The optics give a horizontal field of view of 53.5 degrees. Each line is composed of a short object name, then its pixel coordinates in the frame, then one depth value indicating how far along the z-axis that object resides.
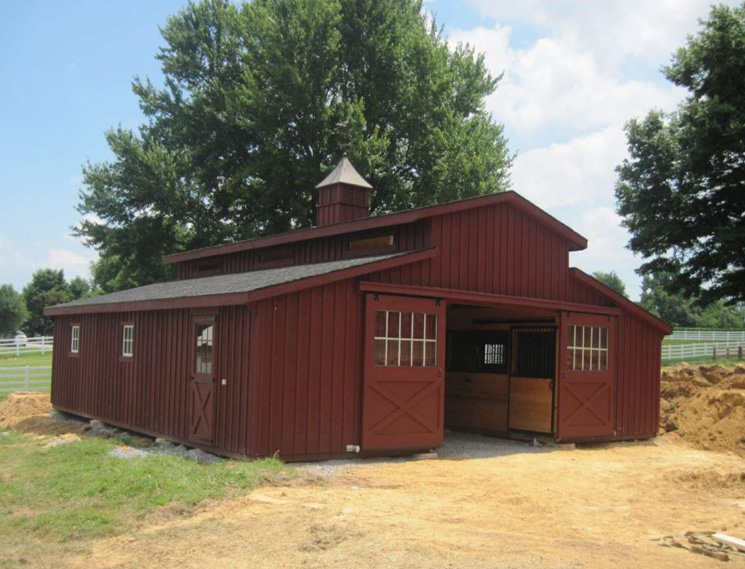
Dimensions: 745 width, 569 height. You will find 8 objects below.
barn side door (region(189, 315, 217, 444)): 11.41
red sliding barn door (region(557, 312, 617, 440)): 14.44
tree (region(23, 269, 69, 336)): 67.44
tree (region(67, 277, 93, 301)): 70.71
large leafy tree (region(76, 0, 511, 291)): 27.61
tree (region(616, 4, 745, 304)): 25.25
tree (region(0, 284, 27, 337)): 62.10
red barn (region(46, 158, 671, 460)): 10.71
